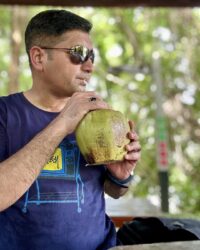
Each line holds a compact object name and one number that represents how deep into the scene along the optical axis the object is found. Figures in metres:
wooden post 5.11
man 1.57
